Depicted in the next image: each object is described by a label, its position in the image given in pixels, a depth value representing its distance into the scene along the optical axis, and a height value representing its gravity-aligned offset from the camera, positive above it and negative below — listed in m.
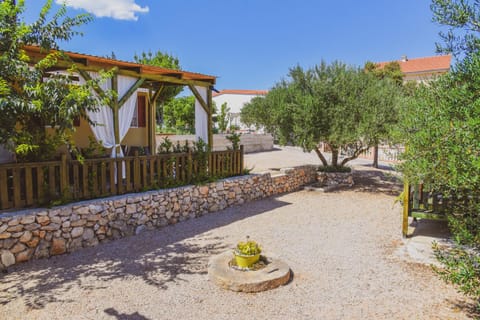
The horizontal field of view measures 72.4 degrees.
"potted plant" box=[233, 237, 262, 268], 4.85 -1.65
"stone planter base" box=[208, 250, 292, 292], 4.48 -1.90
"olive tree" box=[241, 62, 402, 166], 10.88 +1.16
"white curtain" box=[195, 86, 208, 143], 9.78 +0.70
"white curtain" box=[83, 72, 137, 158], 7.43 +0.64
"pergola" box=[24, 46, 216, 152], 6.61 +1.73
